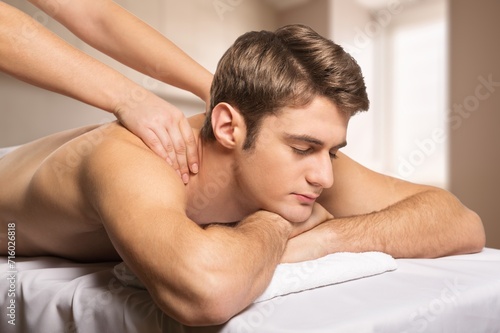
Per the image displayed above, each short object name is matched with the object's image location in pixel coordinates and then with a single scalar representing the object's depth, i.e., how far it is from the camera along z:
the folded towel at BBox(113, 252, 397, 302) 1.00
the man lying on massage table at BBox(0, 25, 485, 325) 0.88
